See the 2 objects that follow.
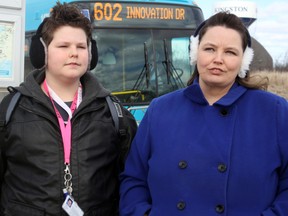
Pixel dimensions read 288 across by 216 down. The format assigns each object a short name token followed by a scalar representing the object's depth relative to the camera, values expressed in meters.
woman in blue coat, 2.32
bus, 7.03
